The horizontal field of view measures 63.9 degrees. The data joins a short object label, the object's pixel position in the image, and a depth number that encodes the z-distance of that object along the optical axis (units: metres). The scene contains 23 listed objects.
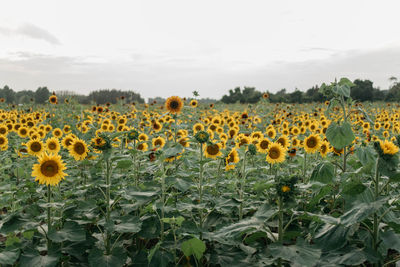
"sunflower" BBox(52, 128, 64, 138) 6.77
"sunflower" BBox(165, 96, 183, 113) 4.84
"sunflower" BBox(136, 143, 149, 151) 4.72
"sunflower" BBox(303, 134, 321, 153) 4.22
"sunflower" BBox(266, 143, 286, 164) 3.72
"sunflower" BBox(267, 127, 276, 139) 6.54
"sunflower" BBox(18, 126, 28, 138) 7.27
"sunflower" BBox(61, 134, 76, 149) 4.75
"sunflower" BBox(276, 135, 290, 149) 4.70
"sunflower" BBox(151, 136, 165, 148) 5.30
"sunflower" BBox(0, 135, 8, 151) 6.38
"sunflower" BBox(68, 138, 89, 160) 3.57
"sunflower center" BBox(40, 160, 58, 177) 2.77
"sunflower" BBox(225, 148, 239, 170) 4.03
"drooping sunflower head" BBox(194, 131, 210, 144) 3.19
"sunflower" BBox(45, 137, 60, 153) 4.03
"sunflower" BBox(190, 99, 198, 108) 9.85
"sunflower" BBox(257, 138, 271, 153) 4.33
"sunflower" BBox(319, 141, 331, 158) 4.40
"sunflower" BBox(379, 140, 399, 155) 2.00
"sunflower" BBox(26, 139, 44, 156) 4.51
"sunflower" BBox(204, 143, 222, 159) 3.92
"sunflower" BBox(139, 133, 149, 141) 5.73
